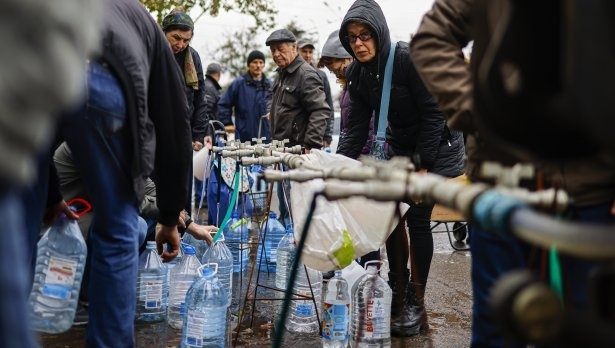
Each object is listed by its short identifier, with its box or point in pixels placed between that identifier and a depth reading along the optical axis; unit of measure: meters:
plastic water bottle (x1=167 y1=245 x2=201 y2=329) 4.42
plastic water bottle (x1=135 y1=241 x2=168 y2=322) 4.33
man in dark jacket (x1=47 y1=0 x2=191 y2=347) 2.59
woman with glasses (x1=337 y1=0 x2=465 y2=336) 4.27
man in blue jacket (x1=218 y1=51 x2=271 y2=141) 10.22
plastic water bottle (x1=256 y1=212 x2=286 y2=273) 5.81
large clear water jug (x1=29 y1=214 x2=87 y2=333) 2.61
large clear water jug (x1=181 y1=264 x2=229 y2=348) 3.79
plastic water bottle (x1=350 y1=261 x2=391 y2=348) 3.85
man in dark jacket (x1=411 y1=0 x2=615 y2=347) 2.02
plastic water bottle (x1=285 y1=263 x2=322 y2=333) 4.39
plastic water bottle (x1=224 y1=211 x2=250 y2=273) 5.77
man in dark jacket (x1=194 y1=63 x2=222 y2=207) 10.44
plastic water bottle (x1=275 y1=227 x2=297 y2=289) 4.93
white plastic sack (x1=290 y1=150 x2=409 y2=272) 3.45
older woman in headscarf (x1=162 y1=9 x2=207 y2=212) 6.68
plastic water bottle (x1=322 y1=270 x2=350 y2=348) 3.93
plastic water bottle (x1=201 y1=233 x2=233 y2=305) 4.61
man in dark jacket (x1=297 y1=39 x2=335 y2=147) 9.38
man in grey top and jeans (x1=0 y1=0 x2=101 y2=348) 0.94
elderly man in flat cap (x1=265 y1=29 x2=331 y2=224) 6.73
